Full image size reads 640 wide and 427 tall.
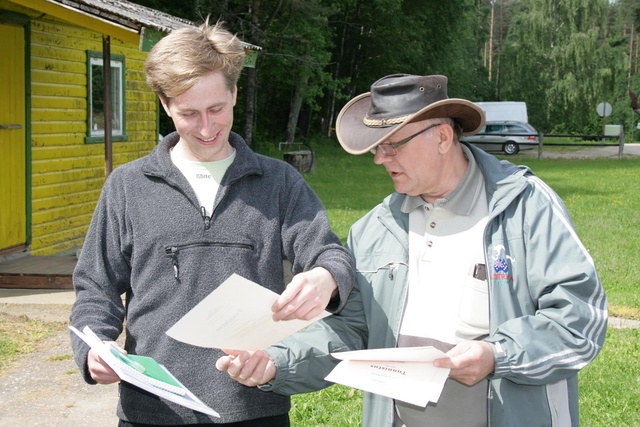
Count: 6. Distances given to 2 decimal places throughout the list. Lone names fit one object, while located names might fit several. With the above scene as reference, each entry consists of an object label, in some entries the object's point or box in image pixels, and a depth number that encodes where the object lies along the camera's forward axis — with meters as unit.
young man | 2.64
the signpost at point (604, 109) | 40.62
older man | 2.47
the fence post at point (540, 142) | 34.97
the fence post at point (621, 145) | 34.91
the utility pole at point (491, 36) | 77.06
